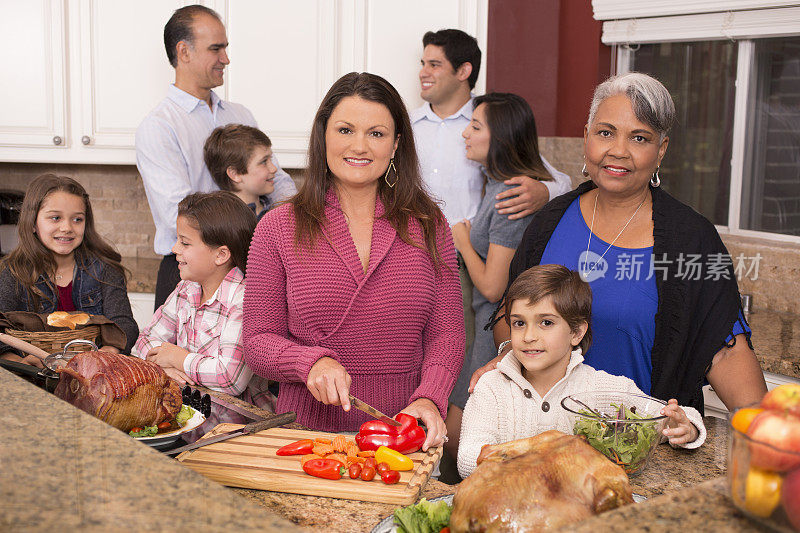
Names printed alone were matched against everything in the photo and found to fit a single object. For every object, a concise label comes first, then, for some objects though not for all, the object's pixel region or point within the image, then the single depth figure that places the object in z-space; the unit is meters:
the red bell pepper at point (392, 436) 1.31
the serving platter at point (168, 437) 1.30
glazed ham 1.30
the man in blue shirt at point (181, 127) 3.06
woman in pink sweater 1.73
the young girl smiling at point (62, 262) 2.46
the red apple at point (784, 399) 0.74
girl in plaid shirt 2.12
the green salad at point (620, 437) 1.29
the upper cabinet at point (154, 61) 3.72
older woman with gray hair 1.70
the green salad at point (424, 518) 1.04
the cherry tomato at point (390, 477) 1.19
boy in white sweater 1.63
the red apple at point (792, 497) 0.65
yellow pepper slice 1.25
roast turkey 0.93
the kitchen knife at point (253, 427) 1.29
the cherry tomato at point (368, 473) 1.21
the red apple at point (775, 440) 0.67
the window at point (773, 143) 3.10
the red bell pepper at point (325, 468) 1.21
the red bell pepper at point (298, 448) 1.28
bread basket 1.71
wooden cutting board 1.18
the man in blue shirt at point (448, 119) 3.31
